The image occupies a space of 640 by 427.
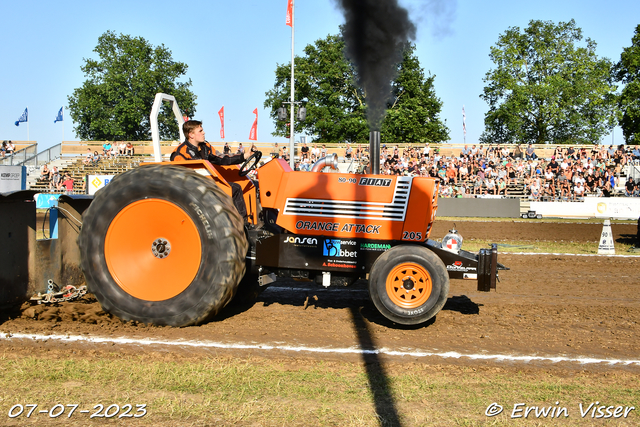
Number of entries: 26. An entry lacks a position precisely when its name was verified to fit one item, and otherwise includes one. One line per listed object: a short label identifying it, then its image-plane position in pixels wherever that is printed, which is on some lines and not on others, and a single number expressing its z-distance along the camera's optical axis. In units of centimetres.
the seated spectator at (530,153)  3074
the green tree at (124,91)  5296
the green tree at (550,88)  4606
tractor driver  584
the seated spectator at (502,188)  2754
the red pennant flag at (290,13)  2696
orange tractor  529
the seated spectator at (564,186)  2681
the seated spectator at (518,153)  3086
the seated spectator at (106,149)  3331
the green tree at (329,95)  3931
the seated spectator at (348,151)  3133
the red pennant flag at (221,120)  3622
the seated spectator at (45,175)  3002
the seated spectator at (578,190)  2645
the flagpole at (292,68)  2569
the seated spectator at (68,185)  2758
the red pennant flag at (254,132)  3481
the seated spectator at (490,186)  2752
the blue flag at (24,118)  4181
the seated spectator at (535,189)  2678
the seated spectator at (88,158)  3230
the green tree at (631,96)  4412
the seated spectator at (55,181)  2893
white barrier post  1287
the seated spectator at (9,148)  3528
